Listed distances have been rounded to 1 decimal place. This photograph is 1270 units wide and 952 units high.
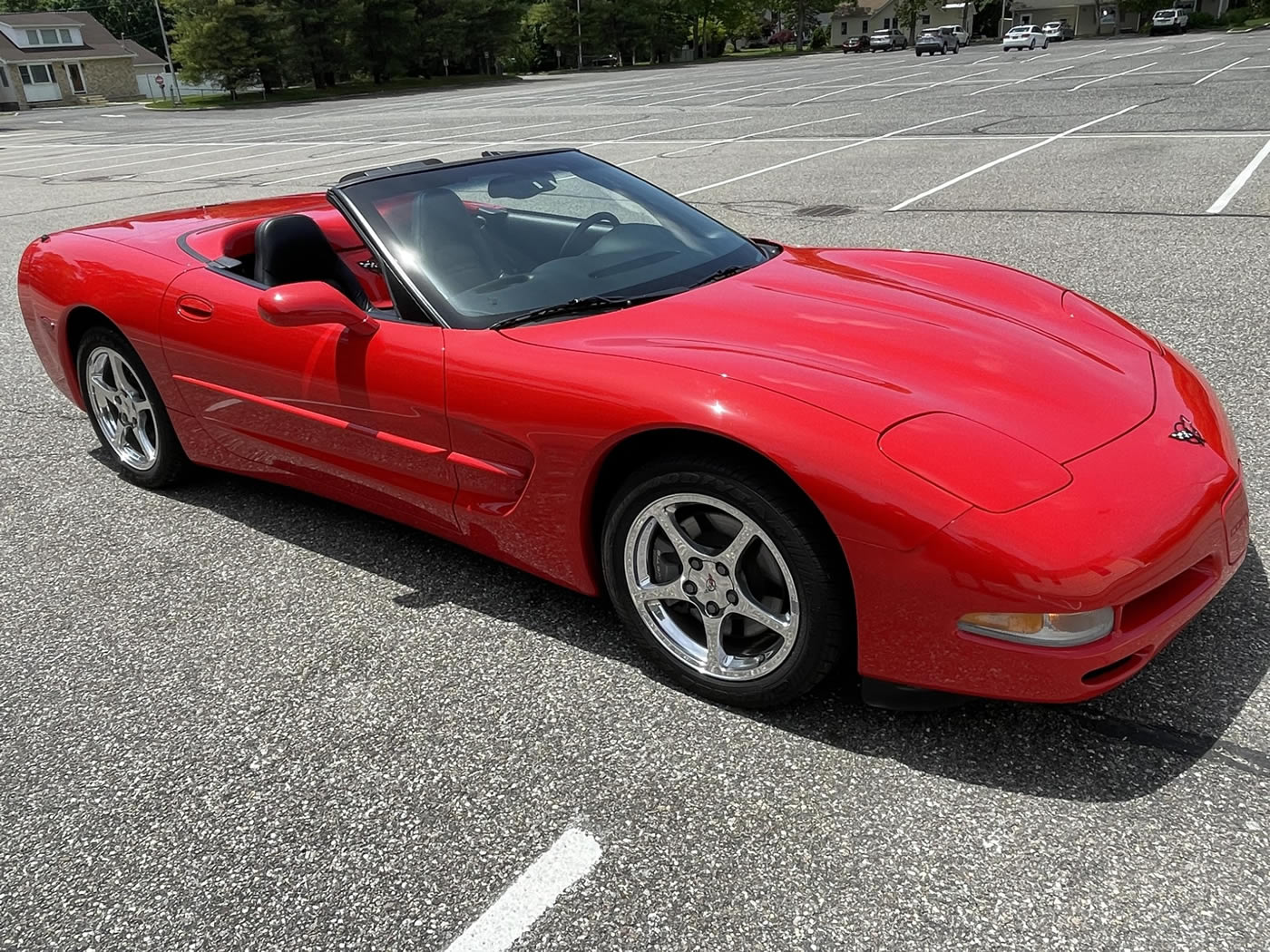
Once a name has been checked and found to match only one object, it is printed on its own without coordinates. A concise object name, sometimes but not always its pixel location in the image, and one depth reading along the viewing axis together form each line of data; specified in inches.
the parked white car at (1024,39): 1947.6
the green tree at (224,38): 1711.4
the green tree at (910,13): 3011.8
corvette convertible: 80.8
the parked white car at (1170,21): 2278.5
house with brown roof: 2564.0
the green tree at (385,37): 1903.3
